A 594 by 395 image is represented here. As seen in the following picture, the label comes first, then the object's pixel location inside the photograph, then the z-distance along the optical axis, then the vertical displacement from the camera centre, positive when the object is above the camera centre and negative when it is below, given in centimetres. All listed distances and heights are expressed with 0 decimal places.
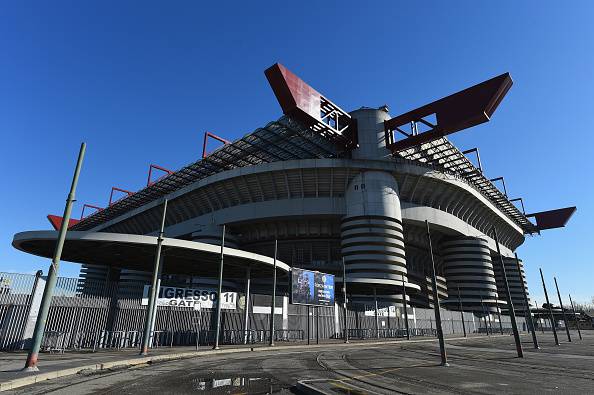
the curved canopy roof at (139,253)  2358 +527
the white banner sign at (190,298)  2644 +205
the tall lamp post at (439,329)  1422 +0
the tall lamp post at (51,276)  1035 +141
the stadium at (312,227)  2627 +1718
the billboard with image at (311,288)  3044 +331
